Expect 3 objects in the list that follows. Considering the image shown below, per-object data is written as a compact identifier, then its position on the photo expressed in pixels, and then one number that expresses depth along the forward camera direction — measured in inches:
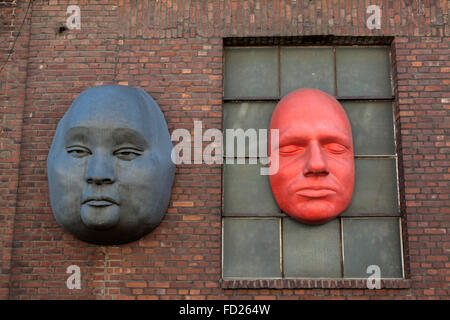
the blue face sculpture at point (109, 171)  267.3
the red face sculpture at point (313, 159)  279.1
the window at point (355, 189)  282.2
